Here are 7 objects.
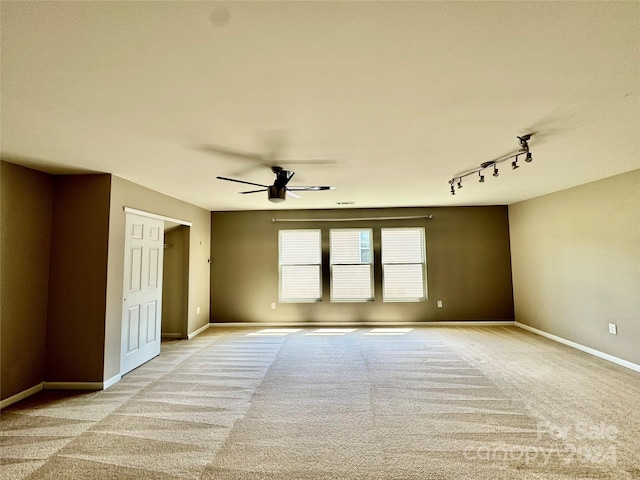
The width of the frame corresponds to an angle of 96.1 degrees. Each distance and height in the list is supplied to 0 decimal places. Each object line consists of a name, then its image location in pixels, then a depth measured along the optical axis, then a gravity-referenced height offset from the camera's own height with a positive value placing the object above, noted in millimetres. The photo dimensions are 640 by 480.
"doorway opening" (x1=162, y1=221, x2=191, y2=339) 5176 -308
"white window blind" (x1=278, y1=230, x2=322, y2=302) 6066 -62
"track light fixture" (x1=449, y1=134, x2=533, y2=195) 2432 +1019
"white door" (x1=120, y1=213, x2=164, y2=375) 3637 -370
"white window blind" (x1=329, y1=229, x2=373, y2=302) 6020 -80
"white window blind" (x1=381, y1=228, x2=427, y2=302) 5957 -84
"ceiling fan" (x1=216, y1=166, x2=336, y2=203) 3070 +821
